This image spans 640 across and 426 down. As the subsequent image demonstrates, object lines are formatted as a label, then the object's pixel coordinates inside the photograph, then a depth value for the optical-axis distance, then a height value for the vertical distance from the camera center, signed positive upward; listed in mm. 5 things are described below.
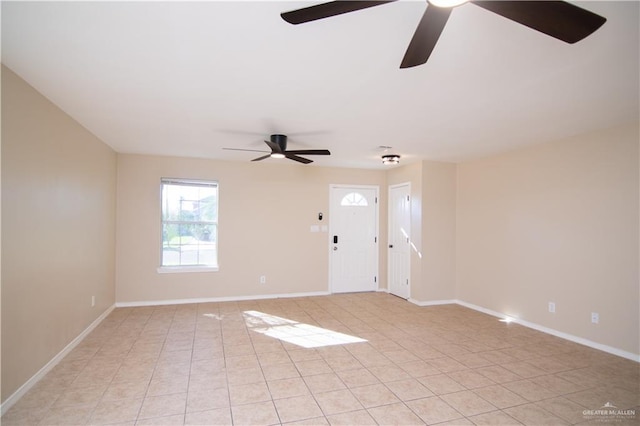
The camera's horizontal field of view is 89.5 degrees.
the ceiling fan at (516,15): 1264 +834
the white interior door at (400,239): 5789 -403
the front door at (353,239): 6227 -418
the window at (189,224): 5371 -118
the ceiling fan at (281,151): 3795 +805
